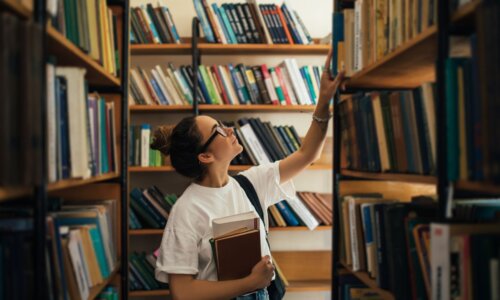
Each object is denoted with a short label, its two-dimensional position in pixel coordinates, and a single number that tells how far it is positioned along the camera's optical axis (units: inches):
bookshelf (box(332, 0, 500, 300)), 40.4
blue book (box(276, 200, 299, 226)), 126.5
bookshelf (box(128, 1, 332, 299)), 125.0
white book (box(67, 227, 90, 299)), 53.3
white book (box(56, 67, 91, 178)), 50.2
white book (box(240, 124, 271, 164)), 124.5
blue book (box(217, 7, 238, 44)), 125.9
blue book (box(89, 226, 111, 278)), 63.4
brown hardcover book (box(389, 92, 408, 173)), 52.2
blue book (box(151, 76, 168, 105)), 126.3
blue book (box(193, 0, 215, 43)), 125.1
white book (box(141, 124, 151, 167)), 123.7
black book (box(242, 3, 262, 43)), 126.3
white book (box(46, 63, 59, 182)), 44.1
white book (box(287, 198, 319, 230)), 126.1
